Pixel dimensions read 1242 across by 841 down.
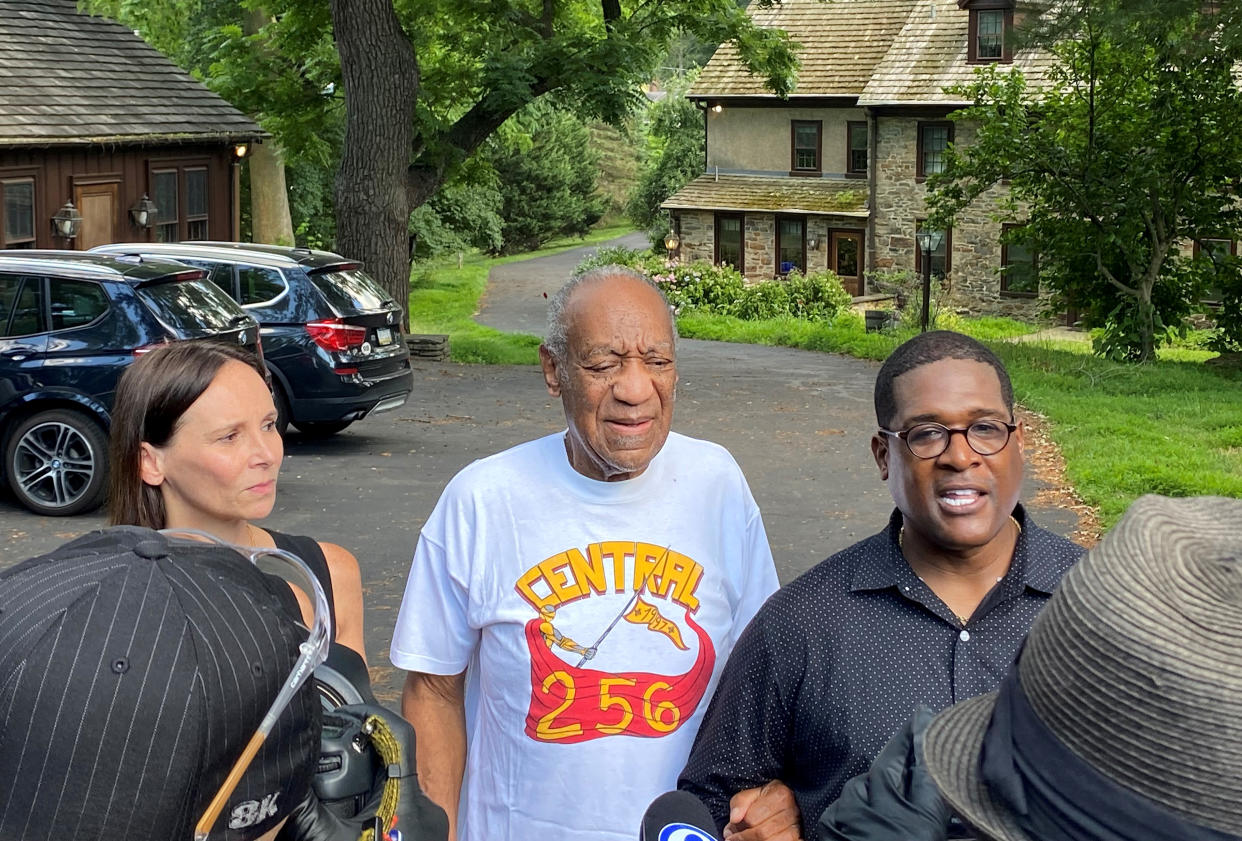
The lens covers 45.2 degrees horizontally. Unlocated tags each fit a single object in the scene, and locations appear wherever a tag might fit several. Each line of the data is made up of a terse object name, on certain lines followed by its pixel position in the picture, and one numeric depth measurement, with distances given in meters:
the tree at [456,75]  22.11
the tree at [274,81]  25.19
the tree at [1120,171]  23.77
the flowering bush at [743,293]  37.69
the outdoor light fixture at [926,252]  30.03
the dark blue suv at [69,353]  11.64
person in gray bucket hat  1.36
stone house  38.41
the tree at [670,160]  52.09
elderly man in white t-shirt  3.13
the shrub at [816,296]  37.59
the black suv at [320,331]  14.20
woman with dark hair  3.27
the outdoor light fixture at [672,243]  42.19
